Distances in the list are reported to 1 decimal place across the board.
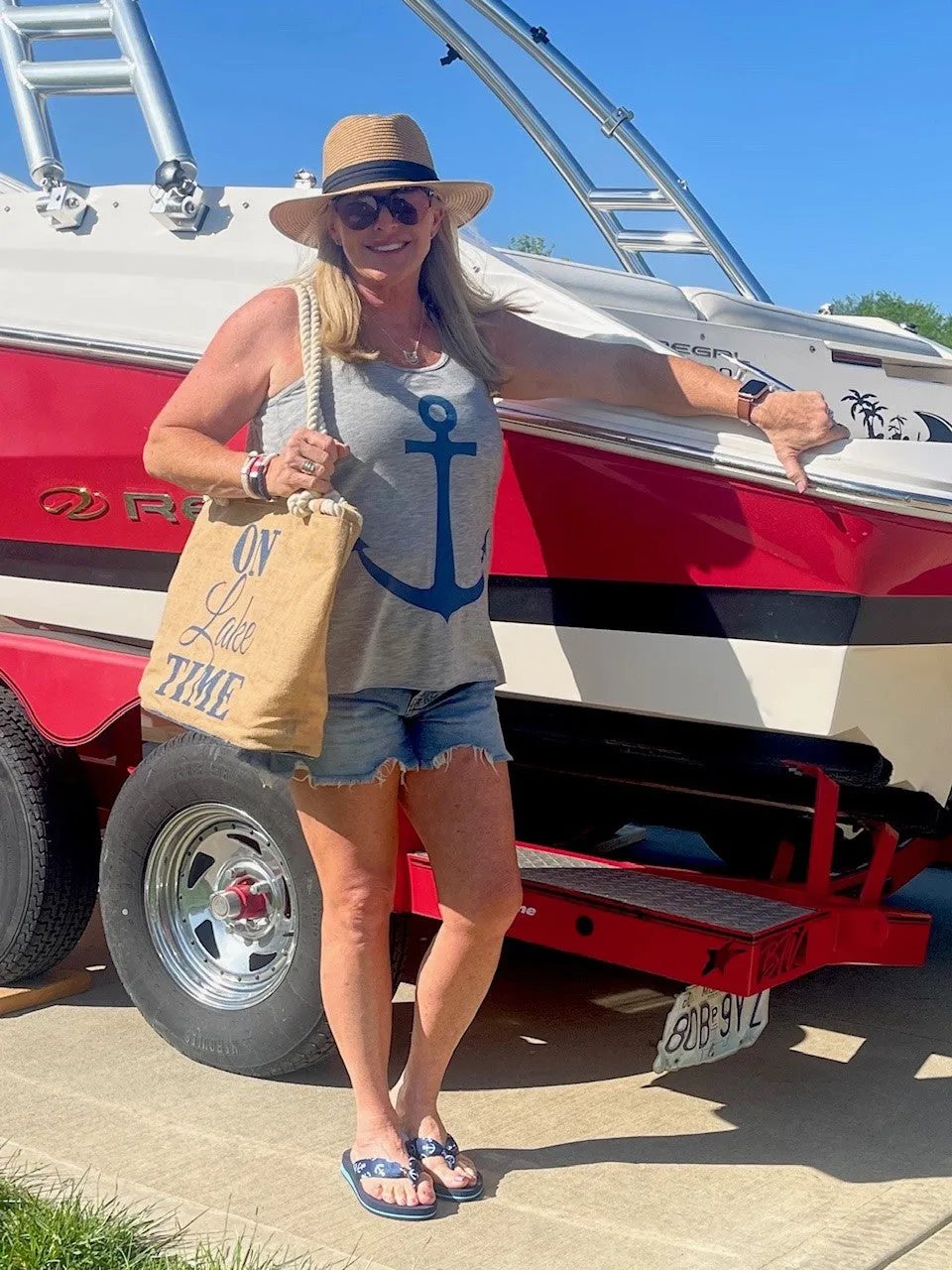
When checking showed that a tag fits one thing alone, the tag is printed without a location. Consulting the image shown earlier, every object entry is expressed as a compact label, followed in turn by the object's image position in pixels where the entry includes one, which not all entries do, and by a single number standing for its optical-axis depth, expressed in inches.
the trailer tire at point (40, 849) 160.6
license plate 126.7
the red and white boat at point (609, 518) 126.0
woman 111.9
